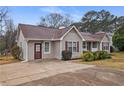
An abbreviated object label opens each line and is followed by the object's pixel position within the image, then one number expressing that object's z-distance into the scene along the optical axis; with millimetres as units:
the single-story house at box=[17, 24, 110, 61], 8923
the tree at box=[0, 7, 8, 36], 10720
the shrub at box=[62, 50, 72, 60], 9330
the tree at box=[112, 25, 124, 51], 14708
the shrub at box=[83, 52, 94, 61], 8898
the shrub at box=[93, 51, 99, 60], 9255
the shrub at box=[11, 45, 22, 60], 9622
